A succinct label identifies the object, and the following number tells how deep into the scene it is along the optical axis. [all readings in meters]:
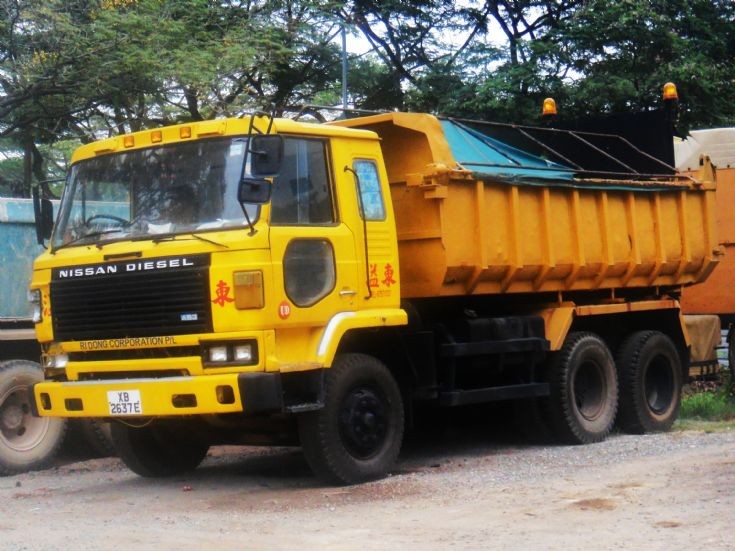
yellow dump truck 8.61
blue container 11.70
